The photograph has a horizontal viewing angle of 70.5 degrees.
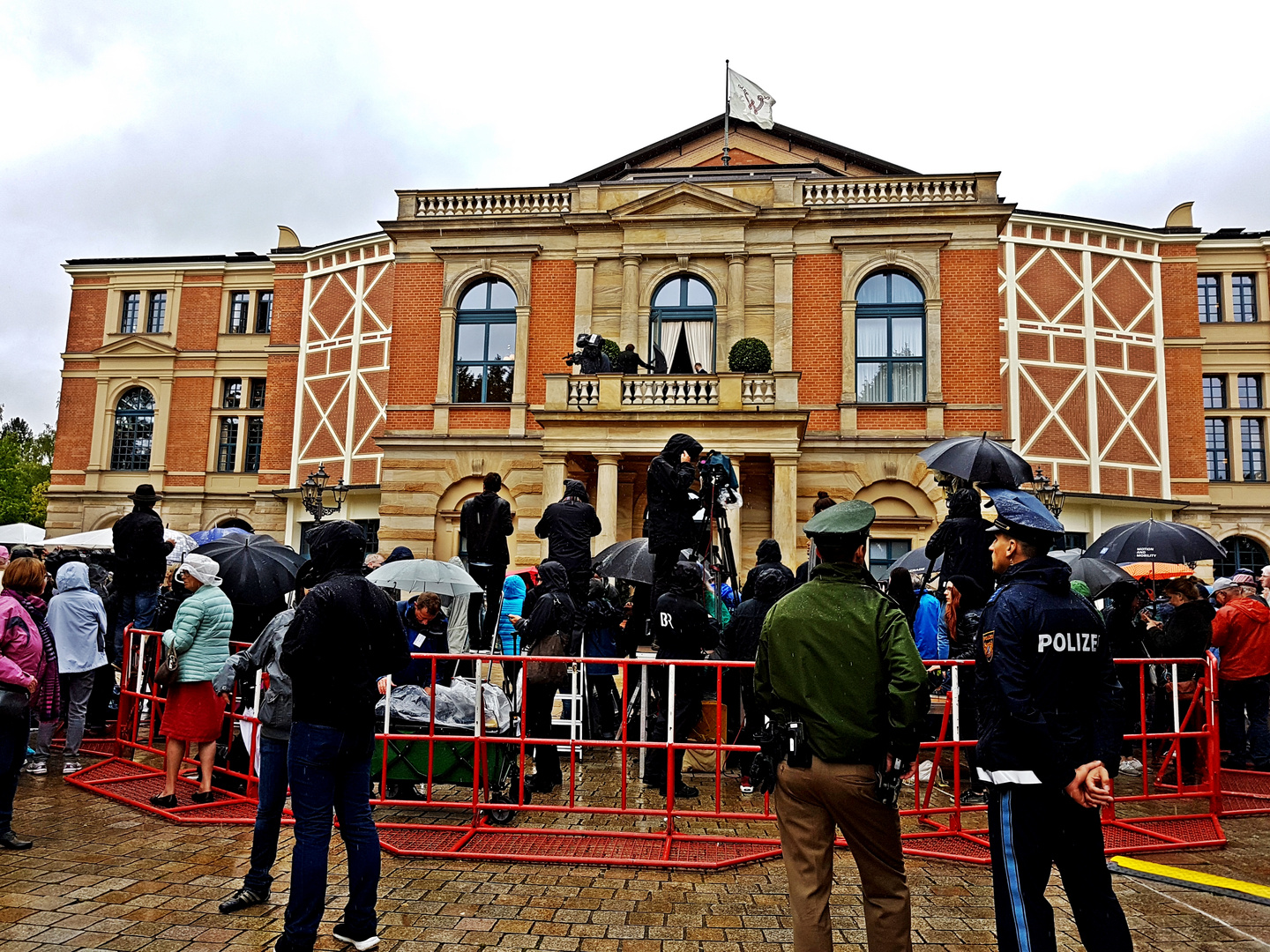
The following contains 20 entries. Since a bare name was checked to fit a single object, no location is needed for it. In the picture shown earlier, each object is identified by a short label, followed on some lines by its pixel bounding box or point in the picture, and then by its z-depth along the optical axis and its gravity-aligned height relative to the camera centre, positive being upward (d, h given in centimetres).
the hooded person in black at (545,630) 686 -41
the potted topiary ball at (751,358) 1942 +486
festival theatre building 2009 +616
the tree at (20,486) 4734 +404
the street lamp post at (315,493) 2005 +175
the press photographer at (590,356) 1944 +480
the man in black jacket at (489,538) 966 +40
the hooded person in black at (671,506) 761 +64
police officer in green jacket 347 -54
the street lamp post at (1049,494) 1889 +209
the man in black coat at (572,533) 888 +44
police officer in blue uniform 344 -62
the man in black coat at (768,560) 763 +22
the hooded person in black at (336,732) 426 -78
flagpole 2490 +1341
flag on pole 2572 +1391
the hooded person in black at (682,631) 702 -39
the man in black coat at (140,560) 925 +4
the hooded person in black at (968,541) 730 +40
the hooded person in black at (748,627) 717 -36
